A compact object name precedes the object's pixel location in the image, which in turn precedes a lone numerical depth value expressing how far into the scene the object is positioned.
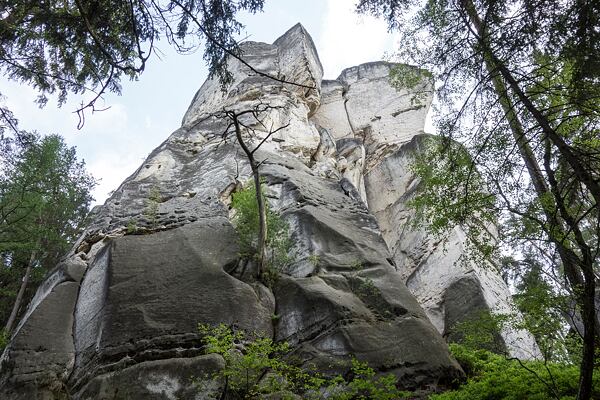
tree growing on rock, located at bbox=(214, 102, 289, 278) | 9.73
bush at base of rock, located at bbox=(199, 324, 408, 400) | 6.58
